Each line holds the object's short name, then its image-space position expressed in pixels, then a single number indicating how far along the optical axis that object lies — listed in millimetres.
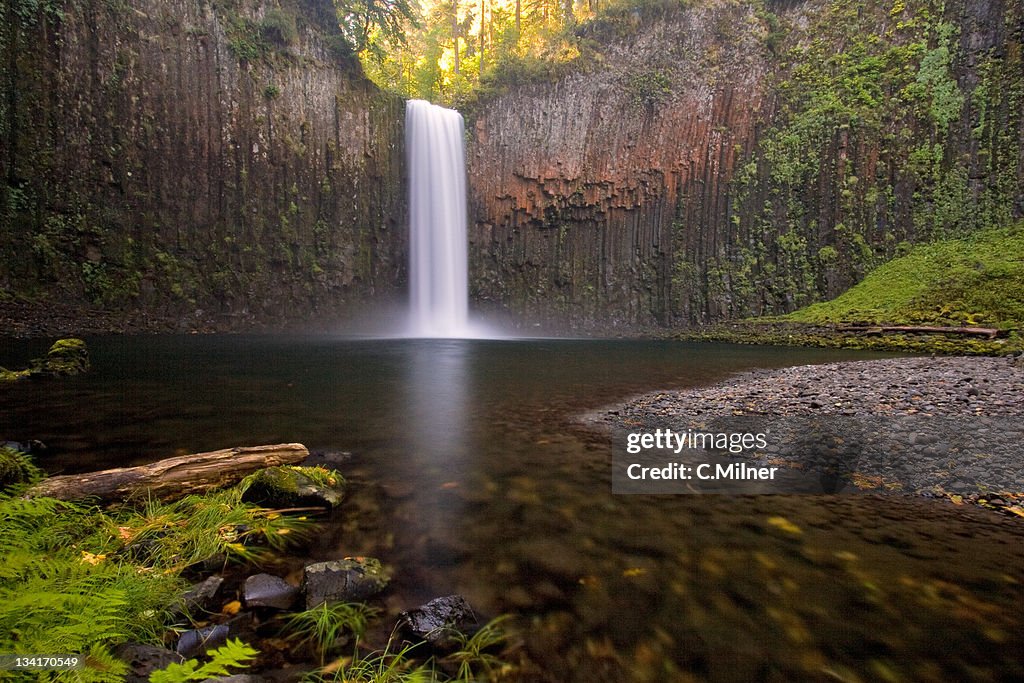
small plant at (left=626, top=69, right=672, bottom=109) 30734
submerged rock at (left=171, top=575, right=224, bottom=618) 2011
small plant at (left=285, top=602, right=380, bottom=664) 1931
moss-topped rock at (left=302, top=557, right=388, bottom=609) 2186
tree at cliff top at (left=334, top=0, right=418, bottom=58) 30781
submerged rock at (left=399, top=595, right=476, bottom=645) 1968
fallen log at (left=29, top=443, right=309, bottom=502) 3006
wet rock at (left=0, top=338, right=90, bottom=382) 8445
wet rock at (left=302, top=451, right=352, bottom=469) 4254
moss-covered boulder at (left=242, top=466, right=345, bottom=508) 3246
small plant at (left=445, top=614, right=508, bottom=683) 1812
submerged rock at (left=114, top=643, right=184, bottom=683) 1571
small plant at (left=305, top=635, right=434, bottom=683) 1703
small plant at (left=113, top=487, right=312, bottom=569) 2498
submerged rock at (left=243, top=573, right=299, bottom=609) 2133
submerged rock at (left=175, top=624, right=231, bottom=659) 1797
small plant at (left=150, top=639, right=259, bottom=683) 1416
